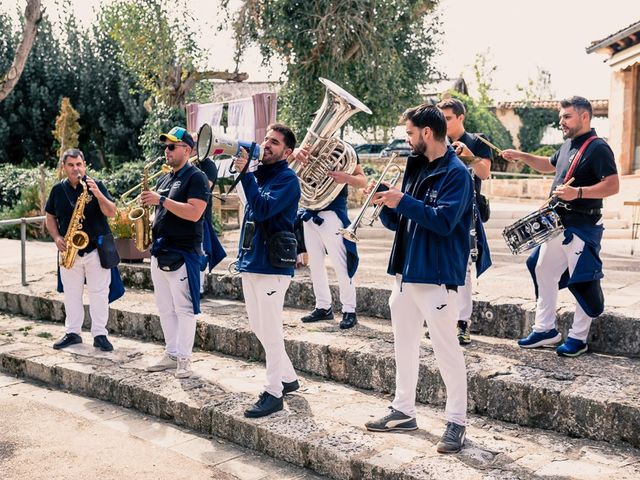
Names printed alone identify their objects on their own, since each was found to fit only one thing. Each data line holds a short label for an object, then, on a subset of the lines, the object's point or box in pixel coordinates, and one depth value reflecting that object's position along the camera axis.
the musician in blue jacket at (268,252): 4.68
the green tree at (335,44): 13.77
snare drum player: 4.90
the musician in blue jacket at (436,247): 3.91
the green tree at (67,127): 18.19
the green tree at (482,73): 41.53
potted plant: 8.80
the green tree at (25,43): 9.23
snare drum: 4.90
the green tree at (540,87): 45.72
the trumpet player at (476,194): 5.26
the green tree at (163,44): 17.02
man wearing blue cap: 5.43
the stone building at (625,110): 14.95
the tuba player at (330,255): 6.24
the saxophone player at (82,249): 6.46
